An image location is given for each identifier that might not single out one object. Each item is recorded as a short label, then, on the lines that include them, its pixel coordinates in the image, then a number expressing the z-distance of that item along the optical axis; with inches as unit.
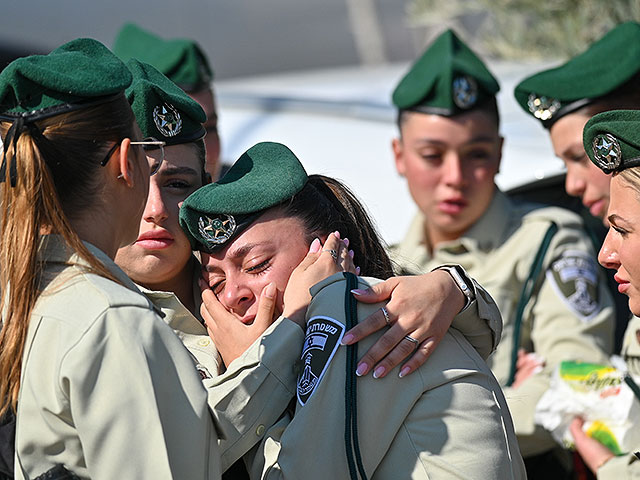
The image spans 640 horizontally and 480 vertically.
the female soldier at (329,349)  166.2
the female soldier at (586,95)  281.9
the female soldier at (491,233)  296.0
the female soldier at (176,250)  181.3
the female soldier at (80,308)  146.3
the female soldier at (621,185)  184.1
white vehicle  350.6
